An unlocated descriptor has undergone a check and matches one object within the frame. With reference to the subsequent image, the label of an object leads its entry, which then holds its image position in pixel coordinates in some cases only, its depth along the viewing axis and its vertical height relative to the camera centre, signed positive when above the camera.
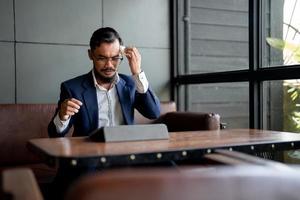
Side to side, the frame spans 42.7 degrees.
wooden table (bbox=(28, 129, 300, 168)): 1.31 -0.20
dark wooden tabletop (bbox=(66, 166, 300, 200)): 0.61 -0.15
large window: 2.84 +0.31
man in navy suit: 2.17 +0.02
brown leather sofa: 3.03 -0.25
